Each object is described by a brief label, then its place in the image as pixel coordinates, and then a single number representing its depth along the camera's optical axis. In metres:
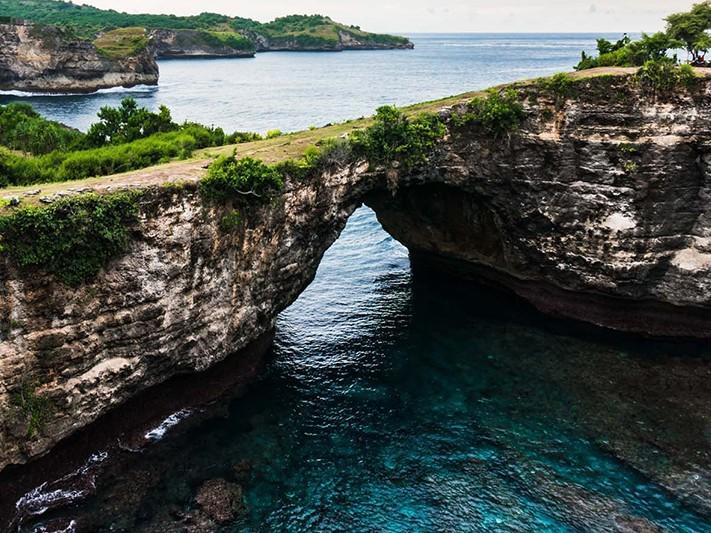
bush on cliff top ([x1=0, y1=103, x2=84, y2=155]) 33.09
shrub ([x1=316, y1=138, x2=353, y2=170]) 27.36
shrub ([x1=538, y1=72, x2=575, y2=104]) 29.69
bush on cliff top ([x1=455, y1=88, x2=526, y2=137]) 30.57
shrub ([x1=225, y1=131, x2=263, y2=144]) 33.12
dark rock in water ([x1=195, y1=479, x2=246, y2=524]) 20.78
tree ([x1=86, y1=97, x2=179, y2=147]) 32.88
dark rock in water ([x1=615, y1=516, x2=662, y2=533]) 20.06
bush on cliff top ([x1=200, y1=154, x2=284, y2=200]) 23.31
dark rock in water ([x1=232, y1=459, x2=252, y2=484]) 22.51
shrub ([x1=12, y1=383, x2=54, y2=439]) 19.97
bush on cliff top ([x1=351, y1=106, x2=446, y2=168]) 29.64
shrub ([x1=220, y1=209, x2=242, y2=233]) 24.03
